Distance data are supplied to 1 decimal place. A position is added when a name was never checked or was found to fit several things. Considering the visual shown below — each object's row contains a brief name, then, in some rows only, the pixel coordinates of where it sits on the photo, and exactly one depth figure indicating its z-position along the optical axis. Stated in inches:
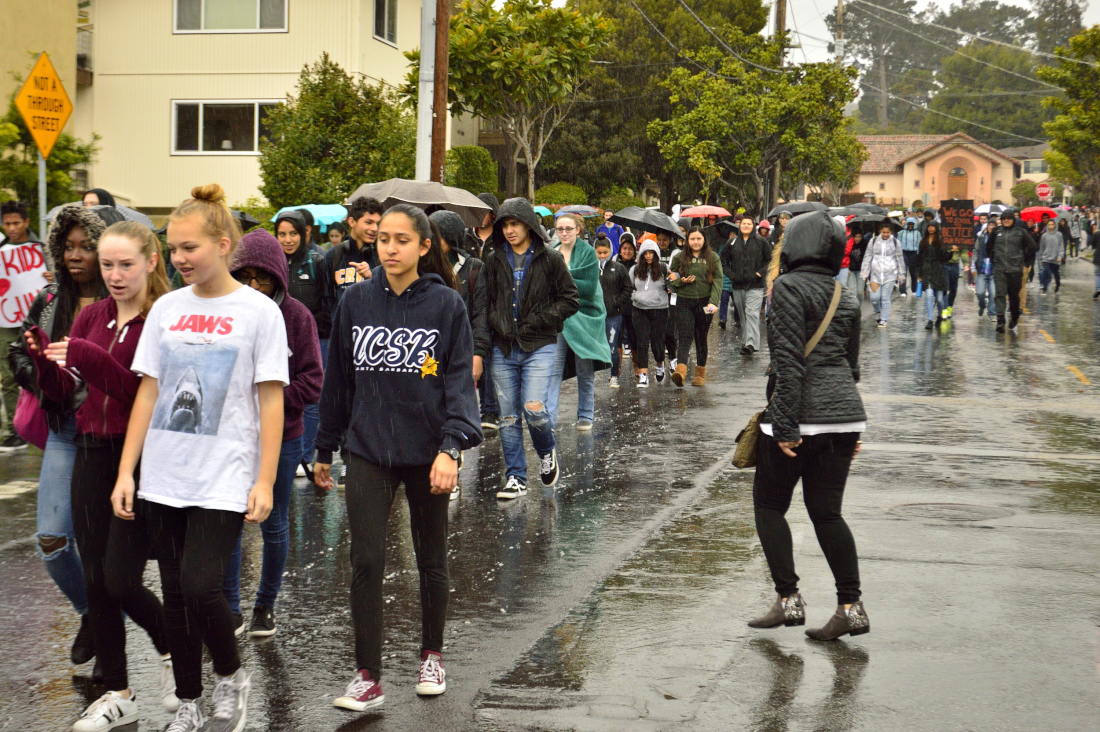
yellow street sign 458.6
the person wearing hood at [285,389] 199.2
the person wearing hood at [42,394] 175.3
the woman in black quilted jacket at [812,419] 201.0
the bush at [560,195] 1672.0
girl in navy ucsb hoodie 170.9
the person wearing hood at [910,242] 1013.8
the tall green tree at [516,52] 721.6
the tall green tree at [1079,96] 1569.9
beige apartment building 1076.5
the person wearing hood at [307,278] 320.5
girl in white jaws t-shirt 154.9
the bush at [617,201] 1800.0
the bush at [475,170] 1374.3
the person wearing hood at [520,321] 312.7
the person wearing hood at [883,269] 840.9
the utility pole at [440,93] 583.5
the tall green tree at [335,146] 786.8
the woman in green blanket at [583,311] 374.6
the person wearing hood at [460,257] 321.7
